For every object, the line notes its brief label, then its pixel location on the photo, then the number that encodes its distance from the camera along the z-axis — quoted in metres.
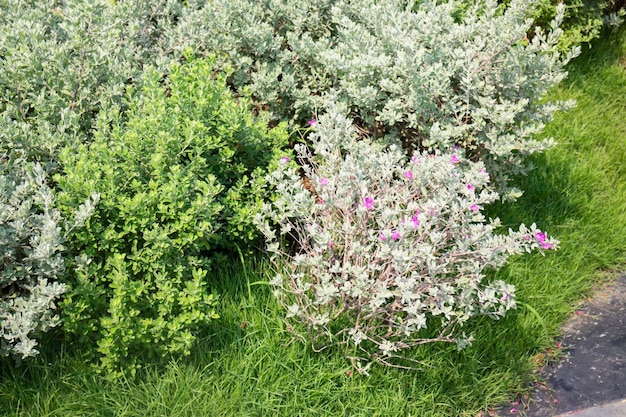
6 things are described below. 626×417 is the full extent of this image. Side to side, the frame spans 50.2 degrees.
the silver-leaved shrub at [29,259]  2.87
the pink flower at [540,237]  3.26
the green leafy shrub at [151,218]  3.08
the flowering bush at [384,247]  3.17
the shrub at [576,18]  5.69
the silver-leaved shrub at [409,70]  3.86
